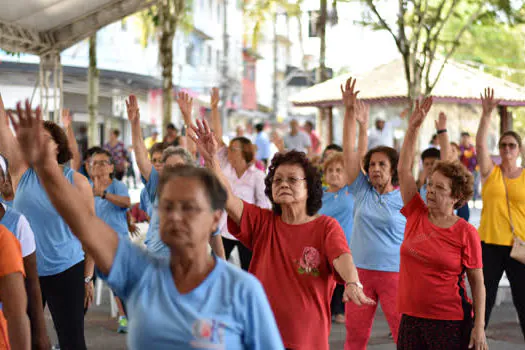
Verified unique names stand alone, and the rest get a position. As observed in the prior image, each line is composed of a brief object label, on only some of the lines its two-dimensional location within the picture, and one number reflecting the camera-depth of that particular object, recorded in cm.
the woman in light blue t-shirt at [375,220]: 642
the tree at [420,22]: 1531
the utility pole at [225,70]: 3497
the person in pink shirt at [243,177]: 977
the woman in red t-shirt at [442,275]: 525
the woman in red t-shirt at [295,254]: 443
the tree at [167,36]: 1808
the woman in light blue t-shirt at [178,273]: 275
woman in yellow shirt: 749
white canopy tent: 1184
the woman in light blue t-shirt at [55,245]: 552
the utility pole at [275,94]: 4779
